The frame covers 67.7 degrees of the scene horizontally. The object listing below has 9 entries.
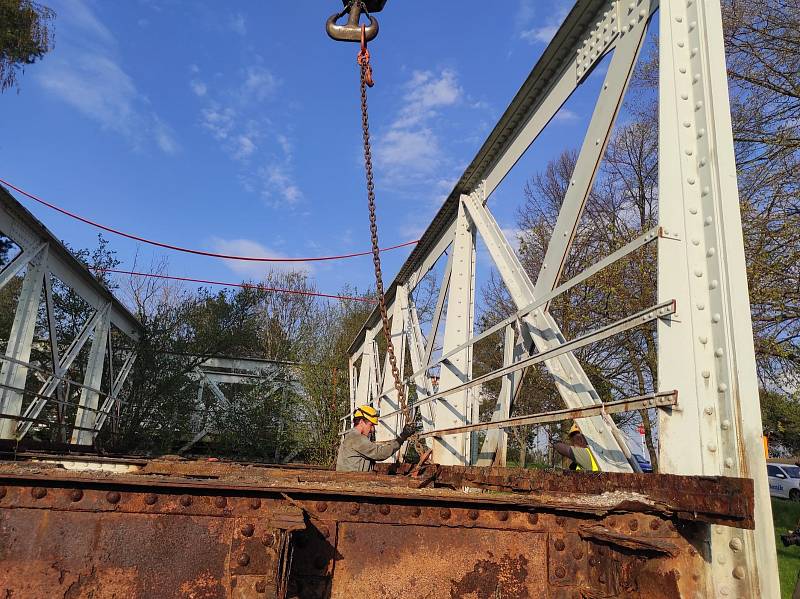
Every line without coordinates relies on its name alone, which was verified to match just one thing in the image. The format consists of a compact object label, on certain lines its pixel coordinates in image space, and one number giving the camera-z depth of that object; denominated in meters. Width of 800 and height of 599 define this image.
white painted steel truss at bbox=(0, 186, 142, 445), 9.50
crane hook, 5.93
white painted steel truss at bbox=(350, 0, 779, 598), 2.48
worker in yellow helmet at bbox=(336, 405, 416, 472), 6.82
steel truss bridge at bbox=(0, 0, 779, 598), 2.46
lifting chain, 5.83
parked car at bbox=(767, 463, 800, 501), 29.56
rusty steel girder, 2.48
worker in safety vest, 7.26
